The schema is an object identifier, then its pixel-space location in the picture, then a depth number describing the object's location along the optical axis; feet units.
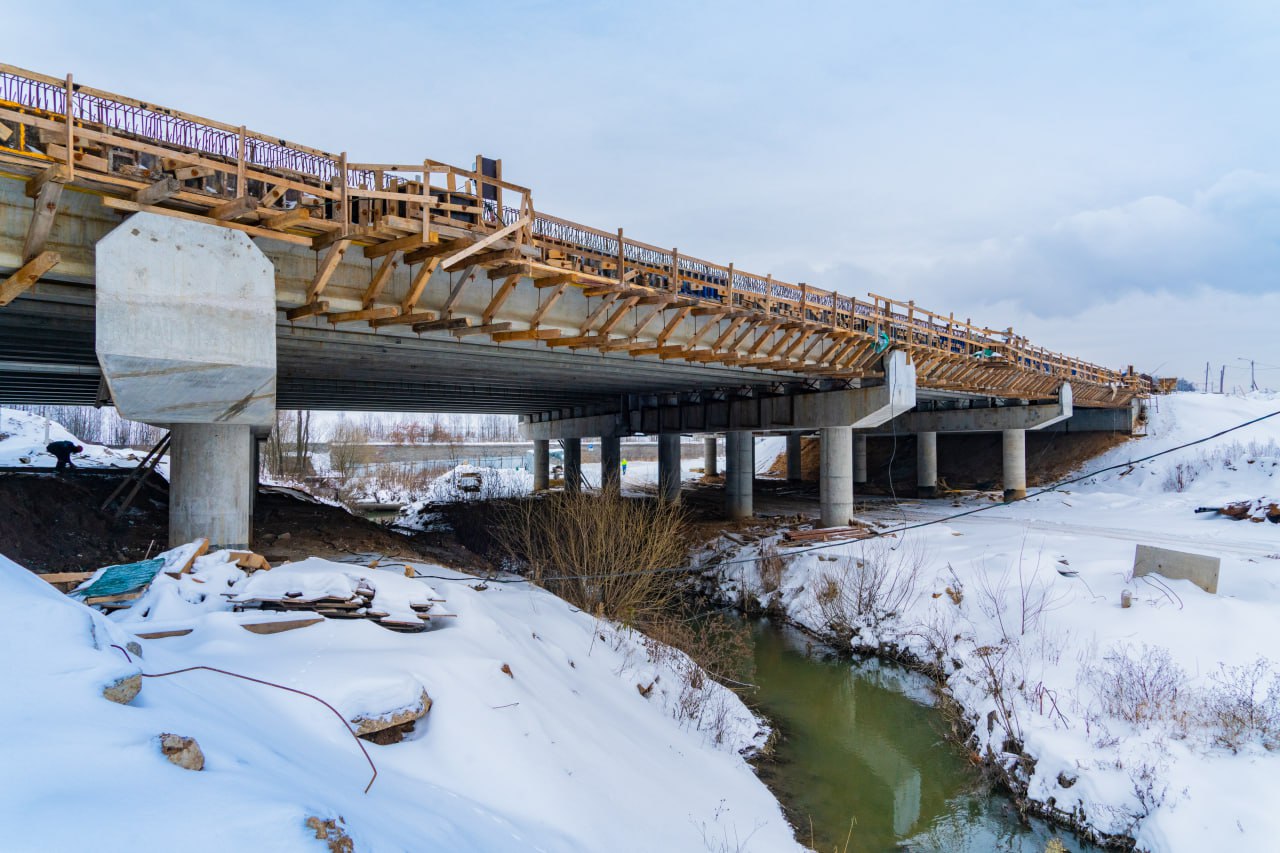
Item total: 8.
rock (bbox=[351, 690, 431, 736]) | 20.22
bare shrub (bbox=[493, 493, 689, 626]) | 50.26
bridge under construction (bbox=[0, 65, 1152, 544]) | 30.25
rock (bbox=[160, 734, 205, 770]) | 12.07
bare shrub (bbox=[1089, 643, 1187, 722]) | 37.06
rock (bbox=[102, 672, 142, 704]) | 13.14
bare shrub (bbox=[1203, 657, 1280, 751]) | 33.83
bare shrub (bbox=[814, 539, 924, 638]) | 60.08
